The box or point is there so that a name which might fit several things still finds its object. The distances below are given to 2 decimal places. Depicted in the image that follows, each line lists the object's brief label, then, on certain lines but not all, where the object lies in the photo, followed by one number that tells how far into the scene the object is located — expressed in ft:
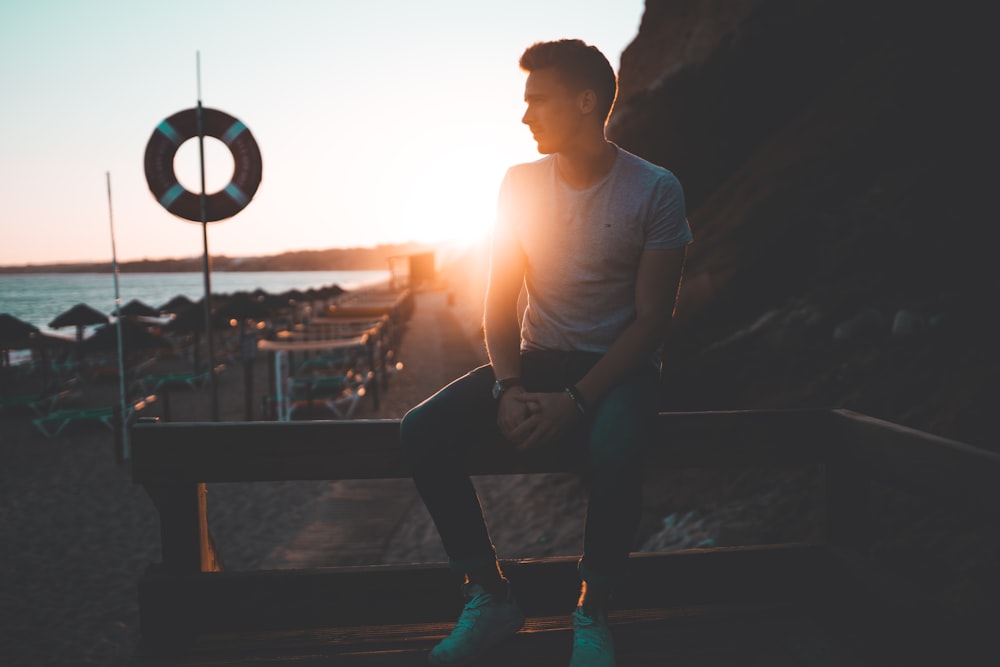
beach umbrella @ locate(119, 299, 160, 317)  81.78
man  6.42
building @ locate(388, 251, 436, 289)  200.95
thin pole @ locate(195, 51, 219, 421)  14.92
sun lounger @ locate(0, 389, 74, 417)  46.11
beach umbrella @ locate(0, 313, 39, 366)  52.44
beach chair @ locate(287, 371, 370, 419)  43.57
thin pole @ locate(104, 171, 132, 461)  33.96
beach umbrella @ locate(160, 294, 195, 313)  99.25
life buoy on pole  16.39
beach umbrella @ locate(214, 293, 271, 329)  63.31
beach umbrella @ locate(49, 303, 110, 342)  64.62
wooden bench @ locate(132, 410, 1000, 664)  6.91
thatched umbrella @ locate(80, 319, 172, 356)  45.09
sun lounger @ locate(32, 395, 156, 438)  40.79
